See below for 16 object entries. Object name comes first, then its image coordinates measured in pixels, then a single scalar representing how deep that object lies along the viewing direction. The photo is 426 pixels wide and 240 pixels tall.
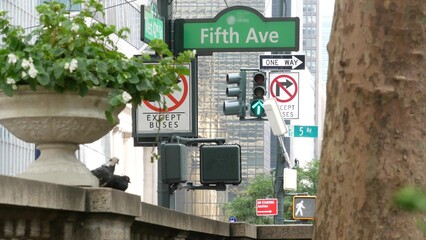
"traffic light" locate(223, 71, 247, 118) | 29.53
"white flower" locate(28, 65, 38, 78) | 8.08
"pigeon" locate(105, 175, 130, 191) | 9.08
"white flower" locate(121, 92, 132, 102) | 8.41
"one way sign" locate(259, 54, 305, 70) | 36.09
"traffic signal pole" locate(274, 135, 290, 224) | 38.09
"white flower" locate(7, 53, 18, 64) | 8.17
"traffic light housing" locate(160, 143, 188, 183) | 15.15
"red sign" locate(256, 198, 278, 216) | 55.06
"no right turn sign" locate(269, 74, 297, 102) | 37.00
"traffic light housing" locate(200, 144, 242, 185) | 15.42
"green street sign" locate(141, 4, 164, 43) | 15.12
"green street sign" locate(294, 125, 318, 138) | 38.00
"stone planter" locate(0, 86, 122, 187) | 8.31
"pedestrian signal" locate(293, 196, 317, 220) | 29.08
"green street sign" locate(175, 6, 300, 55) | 15.41
